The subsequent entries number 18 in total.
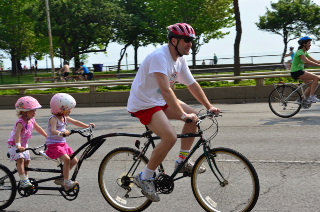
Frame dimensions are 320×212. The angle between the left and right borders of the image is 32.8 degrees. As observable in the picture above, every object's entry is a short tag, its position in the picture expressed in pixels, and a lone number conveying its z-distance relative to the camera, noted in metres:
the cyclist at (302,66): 12.88
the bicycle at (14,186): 5.67
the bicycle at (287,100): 13.29
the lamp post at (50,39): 45.58
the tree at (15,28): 53.12
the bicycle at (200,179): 4.99
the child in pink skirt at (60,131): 5.54
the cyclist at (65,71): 36.67
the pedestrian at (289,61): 28.27
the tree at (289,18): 58.38
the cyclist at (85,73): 37.03
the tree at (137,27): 60.84
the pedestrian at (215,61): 51.82
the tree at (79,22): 55.72
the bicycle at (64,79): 36.75
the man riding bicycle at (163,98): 5.09
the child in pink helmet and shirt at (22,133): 5.71
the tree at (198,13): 53.91
